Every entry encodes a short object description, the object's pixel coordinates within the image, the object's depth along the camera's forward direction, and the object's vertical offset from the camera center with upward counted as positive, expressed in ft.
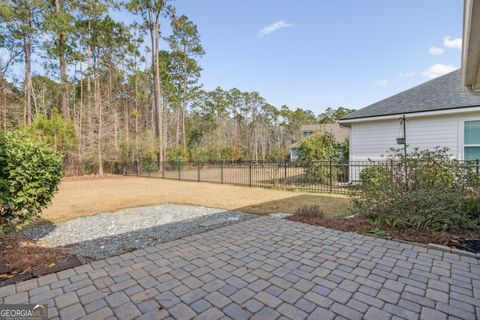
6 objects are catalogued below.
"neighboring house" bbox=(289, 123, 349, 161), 83.83 +9.25
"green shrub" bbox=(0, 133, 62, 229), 10.05 -0.94
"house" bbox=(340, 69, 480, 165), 26.07 +3.98
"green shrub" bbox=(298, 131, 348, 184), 32.89 -0.09
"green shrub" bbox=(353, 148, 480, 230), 12.81 -2.36
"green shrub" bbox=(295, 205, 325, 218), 16.56 -4.16
